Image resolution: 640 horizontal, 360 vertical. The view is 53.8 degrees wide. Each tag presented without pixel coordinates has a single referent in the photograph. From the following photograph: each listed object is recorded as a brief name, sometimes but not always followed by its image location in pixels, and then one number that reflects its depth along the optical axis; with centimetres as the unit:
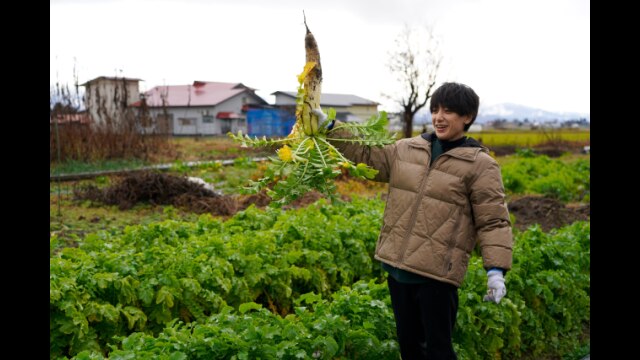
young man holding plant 349
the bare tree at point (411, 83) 2741
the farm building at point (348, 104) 5181
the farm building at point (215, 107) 4996
